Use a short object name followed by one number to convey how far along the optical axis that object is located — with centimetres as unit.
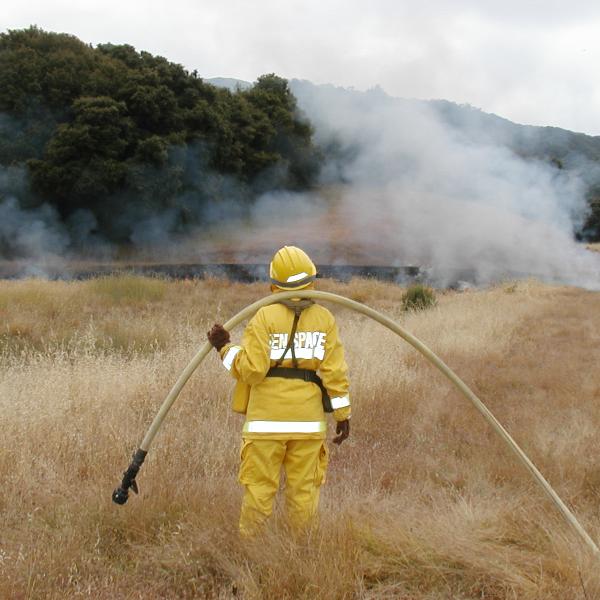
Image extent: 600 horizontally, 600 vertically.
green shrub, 1546
